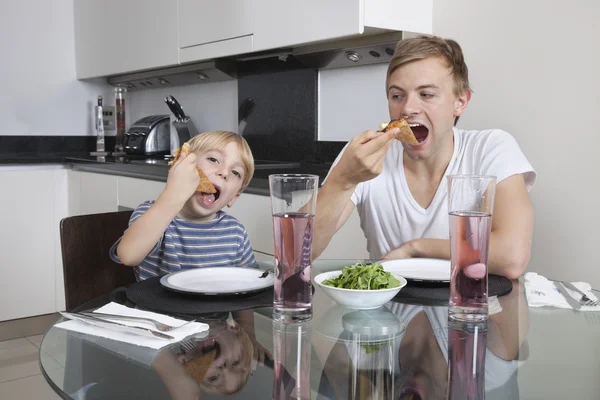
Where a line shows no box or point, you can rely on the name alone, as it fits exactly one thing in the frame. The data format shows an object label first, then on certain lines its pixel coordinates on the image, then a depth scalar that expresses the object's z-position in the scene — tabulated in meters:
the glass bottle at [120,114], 4.23
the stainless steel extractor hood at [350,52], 2.33
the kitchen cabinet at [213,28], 2.65
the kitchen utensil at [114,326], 0.87
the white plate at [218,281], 1.07
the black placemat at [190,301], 1.00
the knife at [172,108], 3.51
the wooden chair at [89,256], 1.59
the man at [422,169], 1.43
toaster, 3.67
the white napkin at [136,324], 0.86
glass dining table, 0.71
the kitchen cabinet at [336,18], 2.14
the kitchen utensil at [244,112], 3.29
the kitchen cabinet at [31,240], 3.43
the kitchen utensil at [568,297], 1.09
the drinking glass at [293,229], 0.91
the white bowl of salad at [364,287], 0.96
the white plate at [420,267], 1.22
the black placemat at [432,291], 1.08
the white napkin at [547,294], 1.09
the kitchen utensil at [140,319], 0.88
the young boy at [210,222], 1.63
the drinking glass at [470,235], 0.92
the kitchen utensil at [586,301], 1.09
